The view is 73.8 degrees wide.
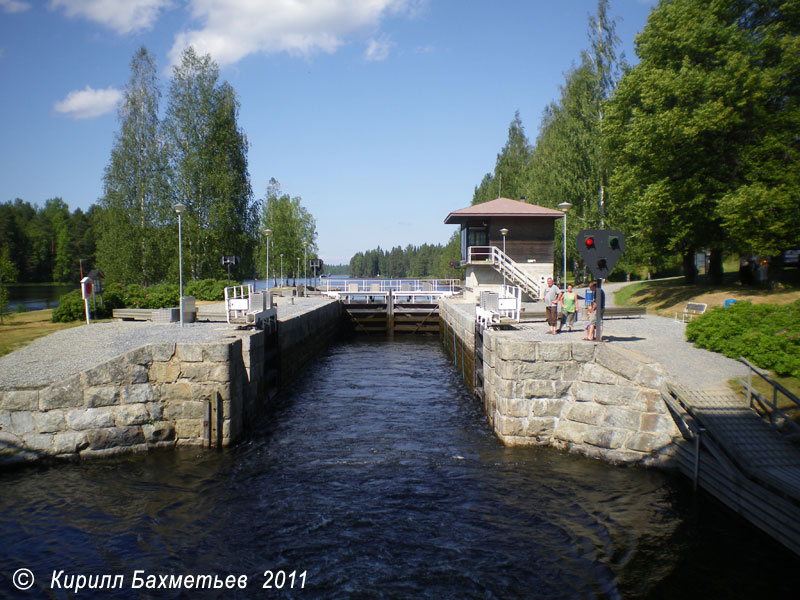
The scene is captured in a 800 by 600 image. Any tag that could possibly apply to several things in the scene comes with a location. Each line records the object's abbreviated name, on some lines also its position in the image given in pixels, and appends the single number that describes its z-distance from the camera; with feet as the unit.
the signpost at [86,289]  63.52
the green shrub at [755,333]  34.78
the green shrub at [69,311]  69.92
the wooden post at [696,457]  28.88
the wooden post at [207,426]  36.17
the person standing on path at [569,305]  50.57
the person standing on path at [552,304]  49.88
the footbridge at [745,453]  23.15
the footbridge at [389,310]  111.75
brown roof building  106.52
